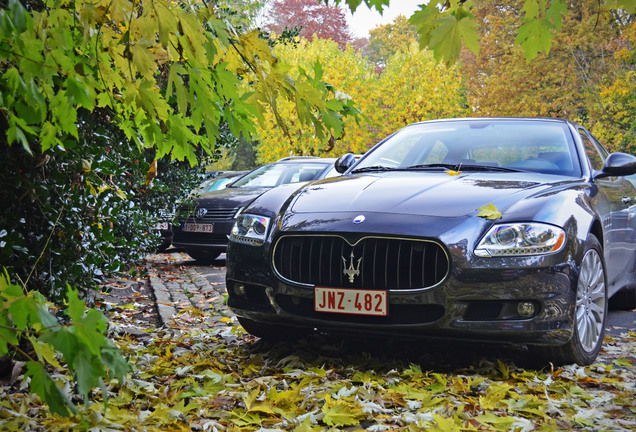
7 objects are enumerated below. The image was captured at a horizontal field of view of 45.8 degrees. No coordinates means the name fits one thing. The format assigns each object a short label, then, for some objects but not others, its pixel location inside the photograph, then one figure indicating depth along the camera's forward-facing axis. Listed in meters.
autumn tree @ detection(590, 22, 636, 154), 24.42
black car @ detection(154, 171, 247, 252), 9.55
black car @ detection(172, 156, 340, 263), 10.80
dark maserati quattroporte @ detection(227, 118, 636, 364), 4.21
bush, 4.52
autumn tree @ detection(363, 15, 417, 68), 64.44
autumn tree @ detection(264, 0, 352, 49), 55.31
